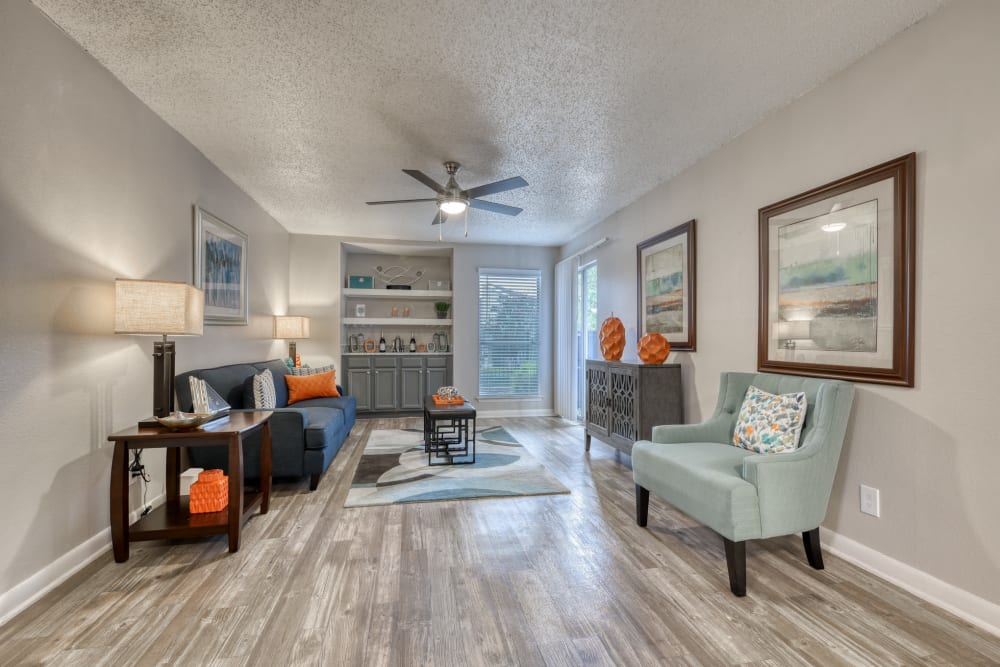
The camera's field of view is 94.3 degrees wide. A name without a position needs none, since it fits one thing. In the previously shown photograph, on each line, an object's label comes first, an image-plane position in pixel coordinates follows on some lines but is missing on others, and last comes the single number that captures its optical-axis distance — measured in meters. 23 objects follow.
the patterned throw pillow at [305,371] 5.07
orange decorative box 2.54
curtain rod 5.15
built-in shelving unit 6.34
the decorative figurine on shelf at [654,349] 3.76
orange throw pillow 4.77
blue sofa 3.19
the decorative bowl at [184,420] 2.31
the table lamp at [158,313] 2.29
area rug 3.27
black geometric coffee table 3.95
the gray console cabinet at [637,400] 3.69
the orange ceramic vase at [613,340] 4.24
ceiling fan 3.25
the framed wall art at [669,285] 3.70
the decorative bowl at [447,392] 4.32
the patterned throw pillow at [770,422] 2.29
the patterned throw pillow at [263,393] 3.62
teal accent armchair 2.00
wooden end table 2.24
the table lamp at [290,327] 5.38
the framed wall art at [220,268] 3.49
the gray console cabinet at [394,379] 6.29
